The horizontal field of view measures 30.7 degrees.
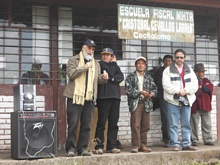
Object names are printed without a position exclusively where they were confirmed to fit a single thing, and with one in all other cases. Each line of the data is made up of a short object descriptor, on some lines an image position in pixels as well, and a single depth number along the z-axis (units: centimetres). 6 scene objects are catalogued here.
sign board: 770
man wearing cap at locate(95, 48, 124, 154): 712
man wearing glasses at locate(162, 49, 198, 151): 746
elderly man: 664
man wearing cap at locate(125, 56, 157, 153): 729
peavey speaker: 620
